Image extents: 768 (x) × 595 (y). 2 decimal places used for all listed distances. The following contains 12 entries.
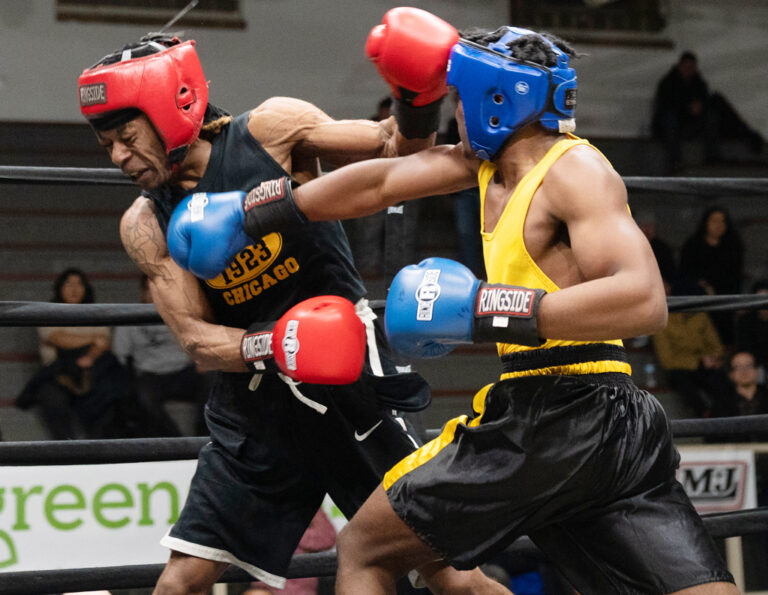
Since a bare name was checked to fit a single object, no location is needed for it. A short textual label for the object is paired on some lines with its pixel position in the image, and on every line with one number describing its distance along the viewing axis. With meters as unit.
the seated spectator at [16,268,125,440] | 7.51
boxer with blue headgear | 3.18
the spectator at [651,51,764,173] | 13.15
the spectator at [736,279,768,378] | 9.12
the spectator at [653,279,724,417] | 9.23
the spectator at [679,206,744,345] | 9.66
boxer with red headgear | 4.00
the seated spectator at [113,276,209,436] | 7.48
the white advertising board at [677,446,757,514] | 6.41
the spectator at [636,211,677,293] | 9.58
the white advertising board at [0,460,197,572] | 5.14
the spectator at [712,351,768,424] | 8.22
